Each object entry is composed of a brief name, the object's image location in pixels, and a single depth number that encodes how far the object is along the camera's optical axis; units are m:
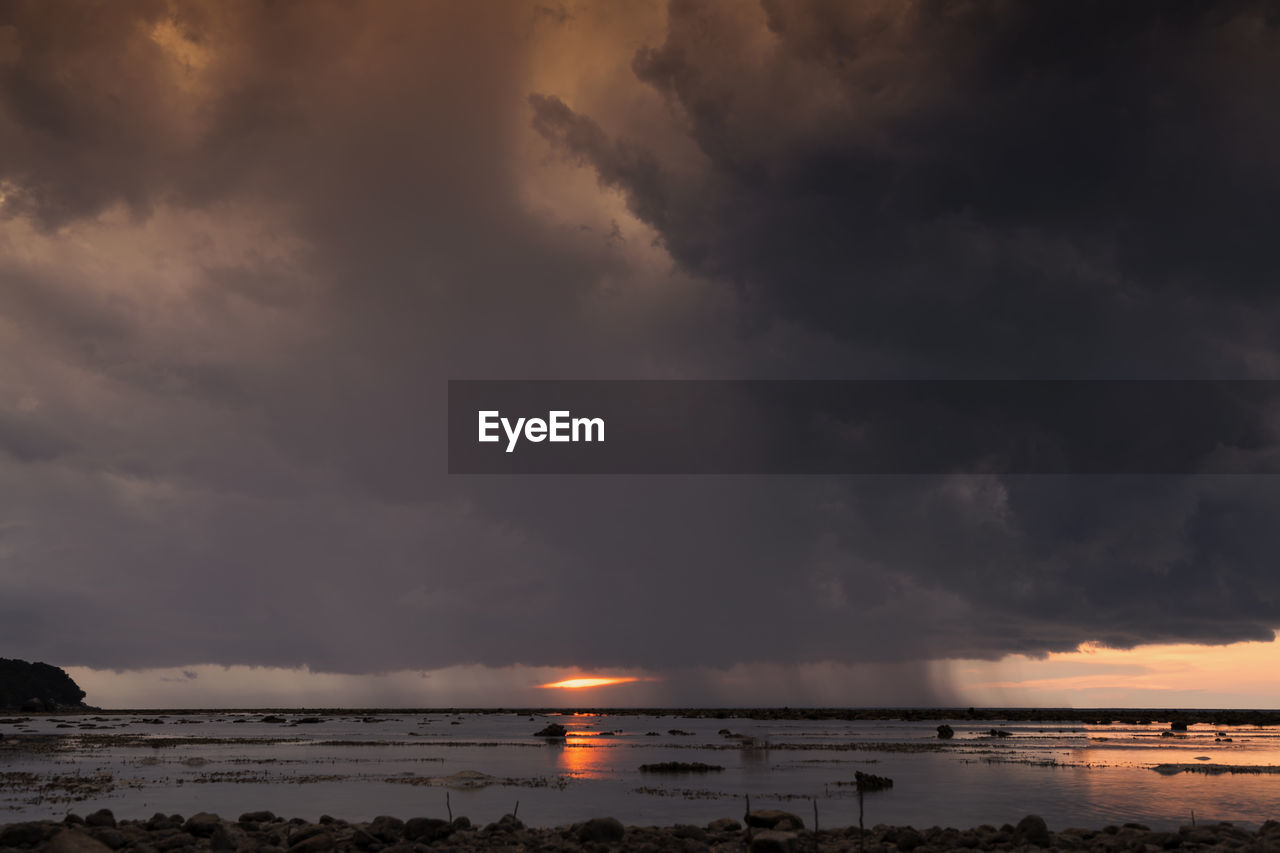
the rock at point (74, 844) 25.45
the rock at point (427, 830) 29.64
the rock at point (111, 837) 27.66
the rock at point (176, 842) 28.11
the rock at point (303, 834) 28.39
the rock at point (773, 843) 26.41
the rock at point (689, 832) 30.17
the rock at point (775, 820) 31.31
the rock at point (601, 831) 29.69
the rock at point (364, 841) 28.36
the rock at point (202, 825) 30.55
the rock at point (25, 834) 27.20
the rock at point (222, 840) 27.83
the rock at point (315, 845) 27.17
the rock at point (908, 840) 28.56
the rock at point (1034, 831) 29.38
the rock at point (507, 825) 31.33
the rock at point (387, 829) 29.17
